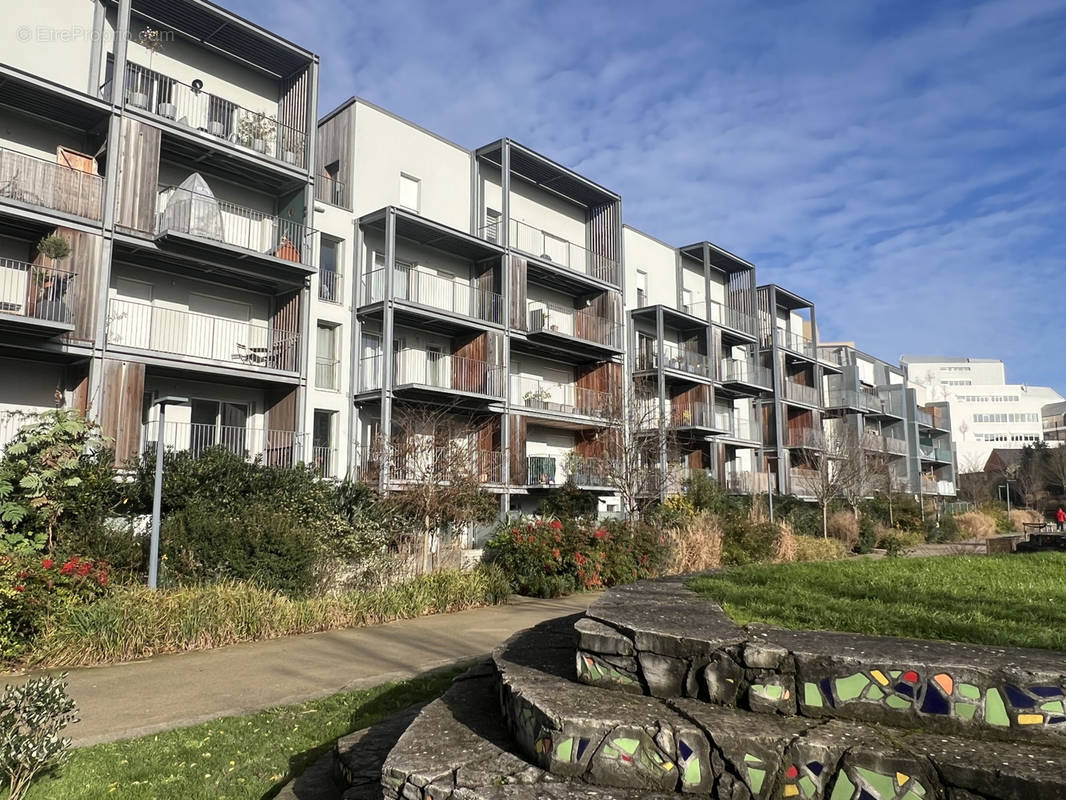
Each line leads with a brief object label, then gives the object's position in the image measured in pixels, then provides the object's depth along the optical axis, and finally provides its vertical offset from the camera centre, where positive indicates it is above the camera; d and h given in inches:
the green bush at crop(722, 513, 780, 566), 734.5 -53.8
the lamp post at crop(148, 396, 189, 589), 435.5 -6.7
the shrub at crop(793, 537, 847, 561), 845.8 -71.7
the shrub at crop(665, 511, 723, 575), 687.1 -55.3
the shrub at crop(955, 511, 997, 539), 1424.7 -73.6
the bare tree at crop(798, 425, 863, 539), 1196.5 +28.5
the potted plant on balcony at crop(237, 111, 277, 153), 770.8 +361.8
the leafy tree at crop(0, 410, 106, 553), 457.1 +7.3
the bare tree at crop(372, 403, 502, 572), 665.6 +13.0
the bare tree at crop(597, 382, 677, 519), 941.2 +49.8
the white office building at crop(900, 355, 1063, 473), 4288.9 +479.0
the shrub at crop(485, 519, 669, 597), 584.7 -54.6
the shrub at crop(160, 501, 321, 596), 463.8 -39.0
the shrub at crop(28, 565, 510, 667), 358.3 -67.9
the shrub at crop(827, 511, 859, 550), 1105.5 -62.2
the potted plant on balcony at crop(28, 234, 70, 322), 604.1 +163.1
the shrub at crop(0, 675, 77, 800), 181.0 -58.5
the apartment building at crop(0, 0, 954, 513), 636.7 +218.3
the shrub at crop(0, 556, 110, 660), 349.7 -50.3
